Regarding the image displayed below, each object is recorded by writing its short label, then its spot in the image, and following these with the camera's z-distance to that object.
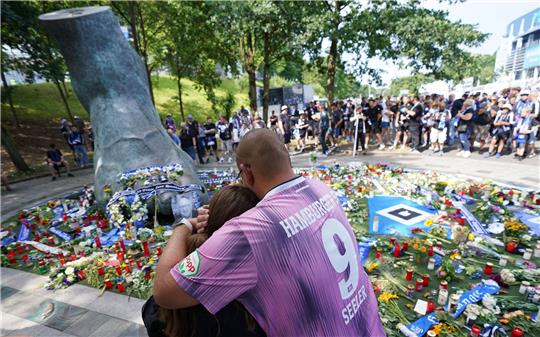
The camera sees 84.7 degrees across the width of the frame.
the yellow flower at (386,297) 3.64
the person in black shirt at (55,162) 11.41
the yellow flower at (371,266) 4.30
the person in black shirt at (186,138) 11.77
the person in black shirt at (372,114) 12.45
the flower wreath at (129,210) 5.74
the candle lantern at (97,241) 5.62
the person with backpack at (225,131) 13.33
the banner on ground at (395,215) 5.66
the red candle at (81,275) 4.67
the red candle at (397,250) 4.72
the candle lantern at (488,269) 4.14
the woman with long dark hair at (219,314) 1.47
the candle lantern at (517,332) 3.03
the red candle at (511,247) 4.72
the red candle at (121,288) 4.28
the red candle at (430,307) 3.50
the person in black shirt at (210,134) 12.95
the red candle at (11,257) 5.43
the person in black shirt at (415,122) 11.31
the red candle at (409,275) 4.09
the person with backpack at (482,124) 10.56
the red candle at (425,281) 4.00
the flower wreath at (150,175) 5.94
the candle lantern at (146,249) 5.23
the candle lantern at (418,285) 3.93
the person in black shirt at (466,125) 10.41
